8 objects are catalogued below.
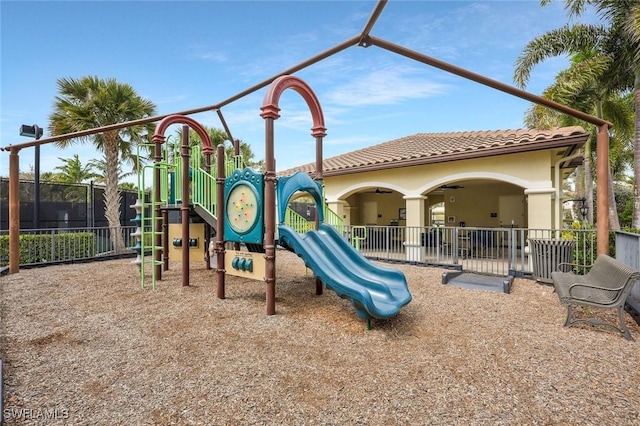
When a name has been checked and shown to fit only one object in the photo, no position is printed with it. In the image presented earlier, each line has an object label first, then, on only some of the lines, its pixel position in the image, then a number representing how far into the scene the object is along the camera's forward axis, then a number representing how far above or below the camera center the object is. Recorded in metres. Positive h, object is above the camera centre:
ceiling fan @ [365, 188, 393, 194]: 17.37 +1.21
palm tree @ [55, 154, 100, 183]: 28.06 +4.05
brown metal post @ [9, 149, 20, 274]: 8.88 +0.18
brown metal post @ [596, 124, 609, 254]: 5.96 +0.40
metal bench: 4.29 -1.15
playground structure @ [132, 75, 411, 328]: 5.26 -0.14
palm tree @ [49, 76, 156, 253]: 12.56 +4.05
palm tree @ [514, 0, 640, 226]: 10.60 +6.04
